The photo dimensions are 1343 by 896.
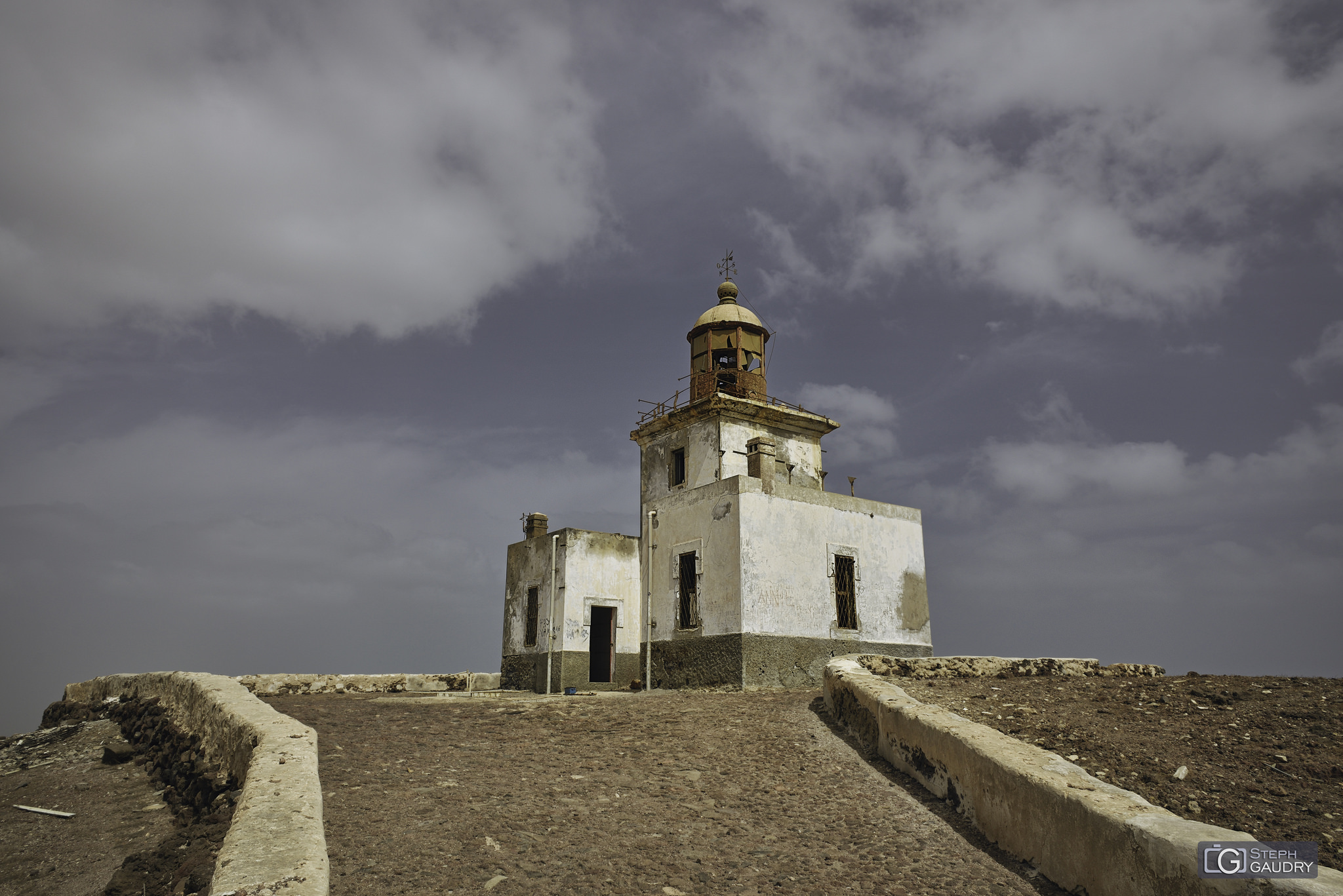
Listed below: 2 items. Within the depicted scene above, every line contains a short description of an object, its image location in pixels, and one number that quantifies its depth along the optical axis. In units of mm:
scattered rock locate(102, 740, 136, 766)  9812
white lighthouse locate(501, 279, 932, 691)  16734
